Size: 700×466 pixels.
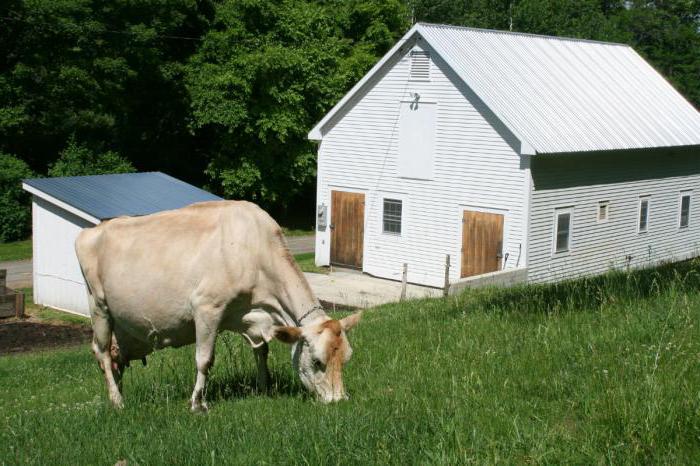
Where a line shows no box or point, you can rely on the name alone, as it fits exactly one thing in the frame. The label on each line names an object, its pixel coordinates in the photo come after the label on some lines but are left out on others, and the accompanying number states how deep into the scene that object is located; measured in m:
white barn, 26.89
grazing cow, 8.30
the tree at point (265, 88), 41.44
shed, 23.97
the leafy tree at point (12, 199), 38.41
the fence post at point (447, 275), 20.31
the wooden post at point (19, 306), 24.25
